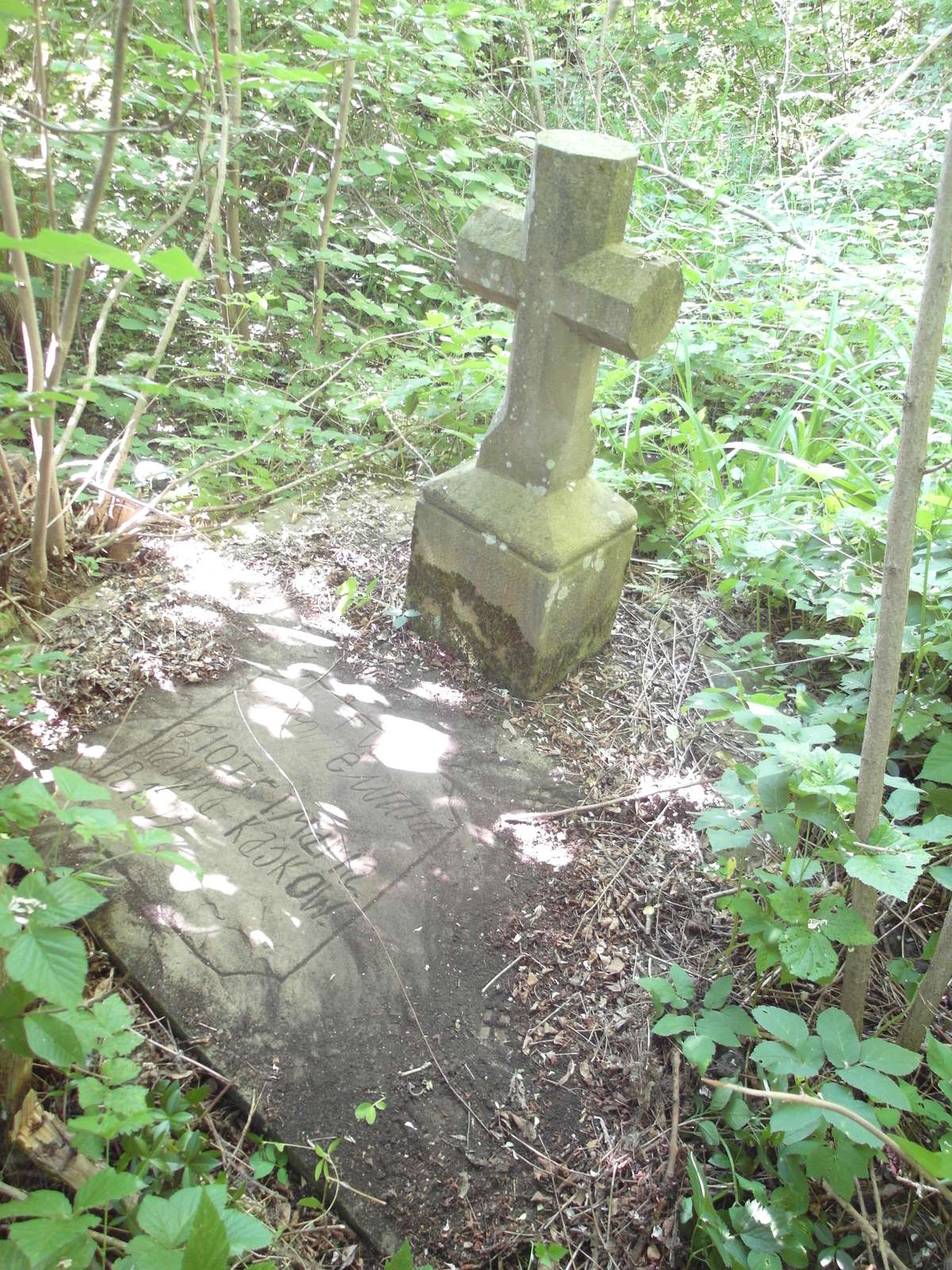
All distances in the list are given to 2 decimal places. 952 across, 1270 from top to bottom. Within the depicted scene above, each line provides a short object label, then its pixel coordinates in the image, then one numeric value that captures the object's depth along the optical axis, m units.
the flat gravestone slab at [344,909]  1.61
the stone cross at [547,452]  2.13
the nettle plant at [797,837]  1.56
